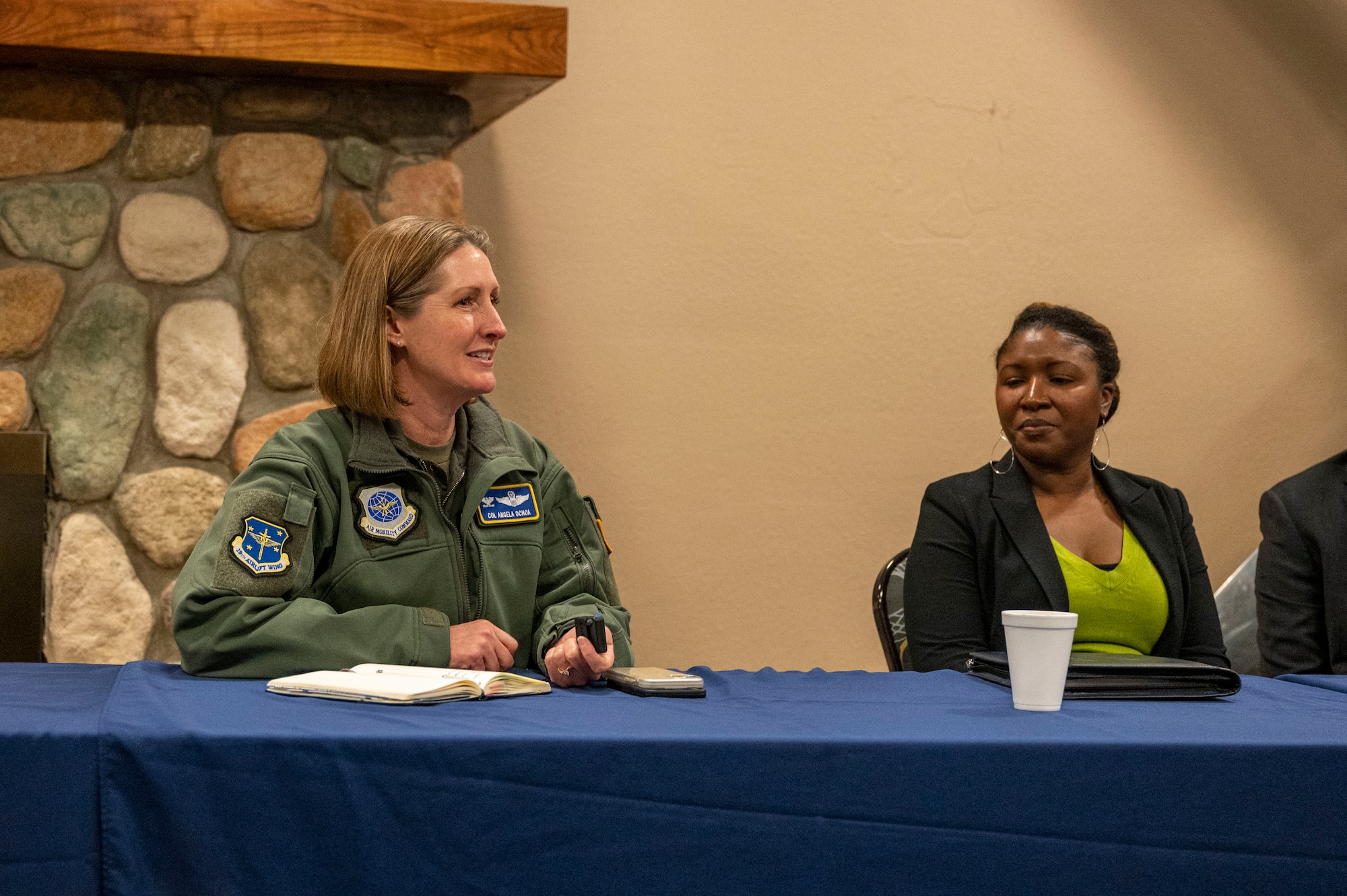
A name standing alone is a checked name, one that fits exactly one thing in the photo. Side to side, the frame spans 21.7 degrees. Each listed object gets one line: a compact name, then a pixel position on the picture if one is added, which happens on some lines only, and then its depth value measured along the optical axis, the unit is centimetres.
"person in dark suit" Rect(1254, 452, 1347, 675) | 490
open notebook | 405
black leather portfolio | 421
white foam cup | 410
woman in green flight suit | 428
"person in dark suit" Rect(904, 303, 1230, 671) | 487
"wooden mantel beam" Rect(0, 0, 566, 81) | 499
